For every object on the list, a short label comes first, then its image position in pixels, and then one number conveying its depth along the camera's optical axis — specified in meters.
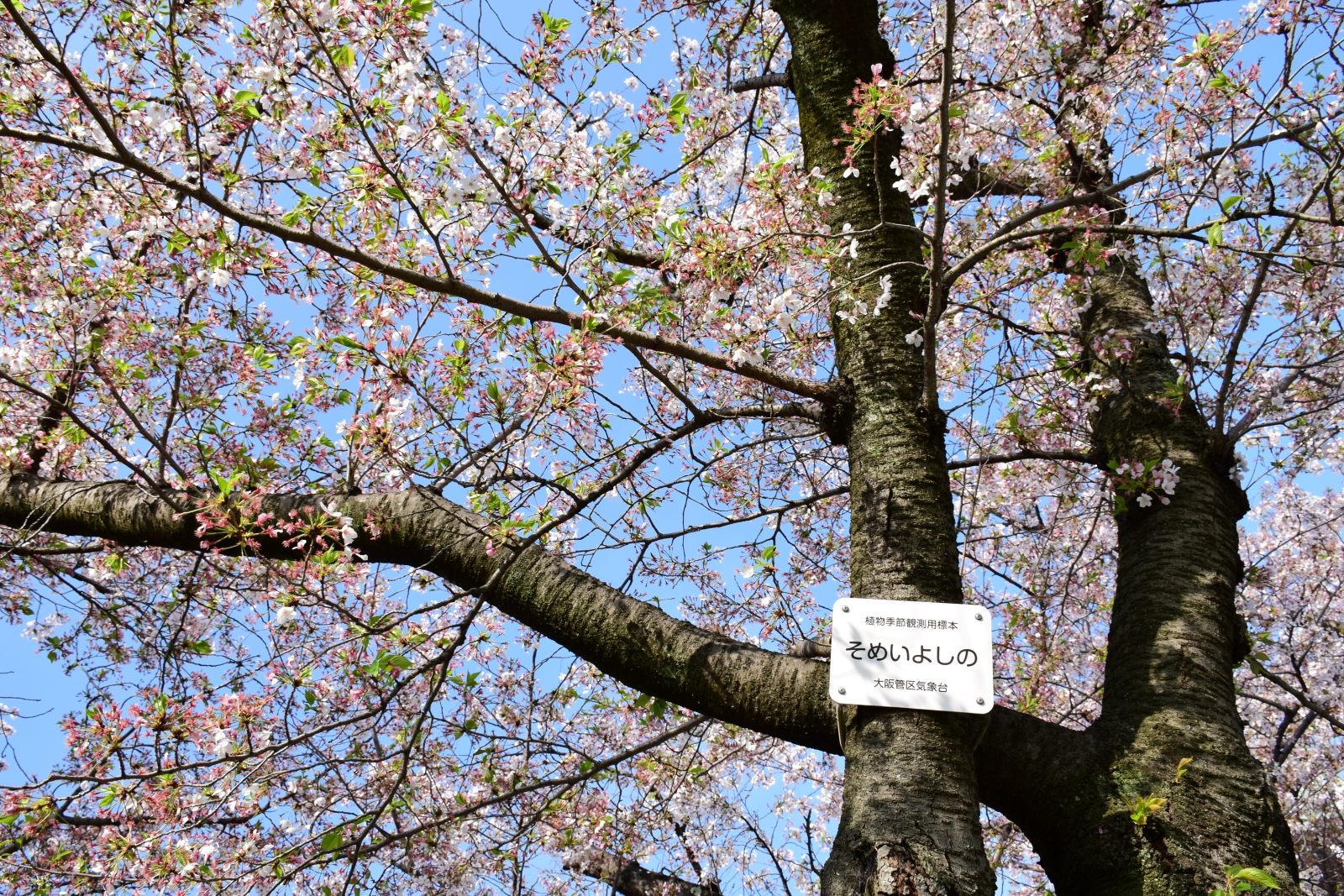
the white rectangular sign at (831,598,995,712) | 2.09
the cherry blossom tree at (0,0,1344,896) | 2.29
